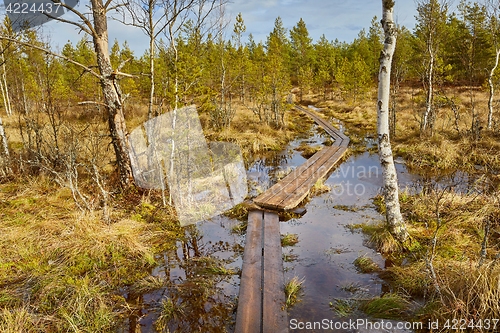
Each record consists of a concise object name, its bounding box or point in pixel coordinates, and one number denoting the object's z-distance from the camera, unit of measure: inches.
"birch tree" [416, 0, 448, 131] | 534.3
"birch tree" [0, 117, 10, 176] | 344.5
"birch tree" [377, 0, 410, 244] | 212.8
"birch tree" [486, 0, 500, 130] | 550.9
